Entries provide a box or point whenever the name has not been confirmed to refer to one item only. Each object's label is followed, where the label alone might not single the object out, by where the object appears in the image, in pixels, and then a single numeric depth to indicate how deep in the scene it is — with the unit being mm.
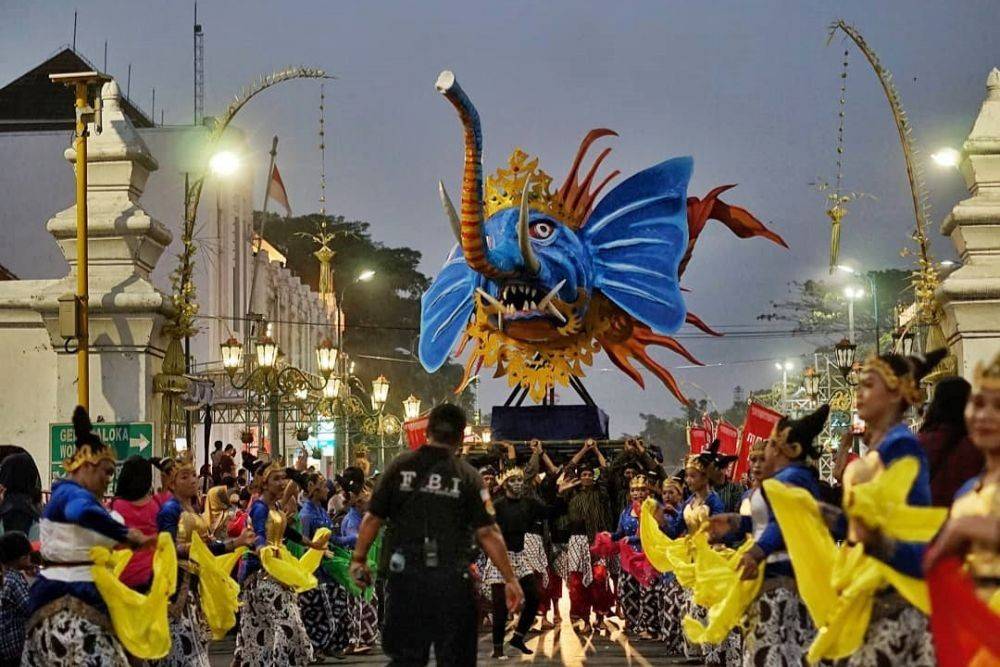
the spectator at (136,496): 12070
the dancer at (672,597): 17453
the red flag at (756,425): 21391
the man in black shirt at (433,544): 9586
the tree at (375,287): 84125
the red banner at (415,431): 24103
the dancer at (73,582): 10438
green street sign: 17188
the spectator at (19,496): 13828
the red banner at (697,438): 29416
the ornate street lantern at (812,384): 43009
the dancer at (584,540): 20734
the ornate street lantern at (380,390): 38938
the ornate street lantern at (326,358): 31062
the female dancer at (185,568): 11930
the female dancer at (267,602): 14703
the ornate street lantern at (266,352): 27016
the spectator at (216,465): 23700
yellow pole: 16734
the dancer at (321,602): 17484
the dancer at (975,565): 5422
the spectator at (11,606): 11016
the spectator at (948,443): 8531
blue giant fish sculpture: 21812
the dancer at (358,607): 18453
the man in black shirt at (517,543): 17688
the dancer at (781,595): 10211
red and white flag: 49719
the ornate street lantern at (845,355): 30719
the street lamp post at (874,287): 38912
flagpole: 46781
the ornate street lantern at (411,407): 42000
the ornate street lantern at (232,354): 26766
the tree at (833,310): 82625
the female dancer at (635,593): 19766
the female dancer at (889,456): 7652
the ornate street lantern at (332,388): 34406
